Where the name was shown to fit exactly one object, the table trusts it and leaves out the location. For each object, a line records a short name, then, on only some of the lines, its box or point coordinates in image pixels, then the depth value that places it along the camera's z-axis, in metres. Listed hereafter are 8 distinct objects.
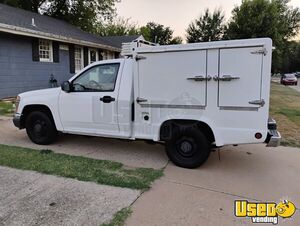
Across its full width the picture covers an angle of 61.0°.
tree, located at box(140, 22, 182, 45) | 60.39
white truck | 4.02
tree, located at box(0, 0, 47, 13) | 25.78
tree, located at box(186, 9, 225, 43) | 38.44
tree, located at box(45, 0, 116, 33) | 27.72
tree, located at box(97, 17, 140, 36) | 40.21
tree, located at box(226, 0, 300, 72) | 26.28
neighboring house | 11.97
